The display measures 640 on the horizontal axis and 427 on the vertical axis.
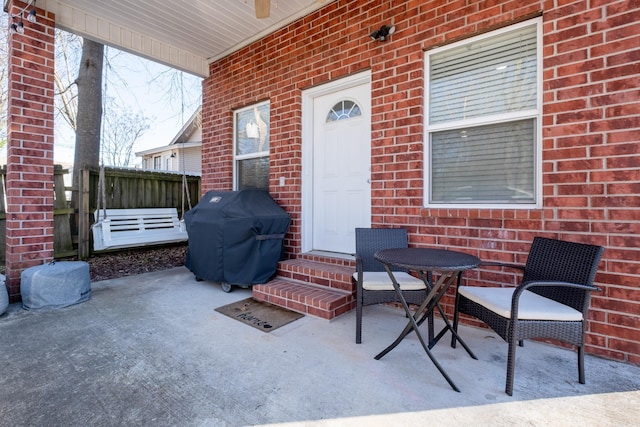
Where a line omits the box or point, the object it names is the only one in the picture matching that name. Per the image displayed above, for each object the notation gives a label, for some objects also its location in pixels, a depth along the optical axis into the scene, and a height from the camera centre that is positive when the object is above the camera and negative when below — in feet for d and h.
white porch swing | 15.73 -1.30
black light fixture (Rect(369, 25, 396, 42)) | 9.99 +5.54
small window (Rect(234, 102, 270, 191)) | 14.74 +2.81
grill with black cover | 11.40 -1.29
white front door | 11.47 +1.43
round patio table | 6.03 -1.23
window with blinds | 8.20 +2.36
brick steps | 9.38 -2.89
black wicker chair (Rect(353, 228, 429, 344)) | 7.63 -2.11
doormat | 8.80 -3.40
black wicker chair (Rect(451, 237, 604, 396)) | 5.67 -1.98
